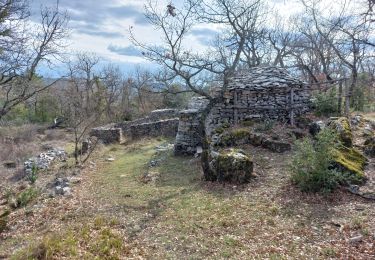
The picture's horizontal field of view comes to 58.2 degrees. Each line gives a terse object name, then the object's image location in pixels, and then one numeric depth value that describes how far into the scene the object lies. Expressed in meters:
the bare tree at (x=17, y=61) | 11.02
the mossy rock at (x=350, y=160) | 7.28
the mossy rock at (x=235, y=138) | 10.92
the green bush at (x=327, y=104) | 12.65
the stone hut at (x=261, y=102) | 12.55
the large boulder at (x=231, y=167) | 8.29
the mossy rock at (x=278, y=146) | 10.05
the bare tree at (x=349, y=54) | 17.19
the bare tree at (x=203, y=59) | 11.91
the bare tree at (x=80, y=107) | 13.62
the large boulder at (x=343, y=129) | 8.91
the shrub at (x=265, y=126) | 11.41
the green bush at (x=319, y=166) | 6.80
